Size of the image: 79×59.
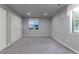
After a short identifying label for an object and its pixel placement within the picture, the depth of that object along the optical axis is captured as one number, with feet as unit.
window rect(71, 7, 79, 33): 8.43
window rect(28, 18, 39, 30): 20.76
